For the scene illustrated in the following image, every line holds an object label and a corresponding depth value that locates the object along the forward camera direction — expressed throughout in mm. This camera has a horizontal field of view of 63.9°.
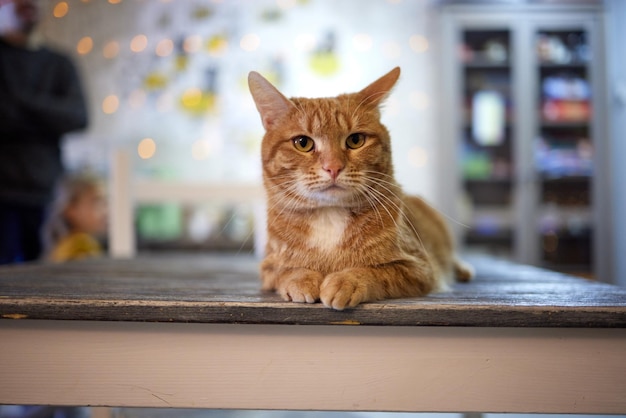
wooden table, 866
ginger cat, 995
